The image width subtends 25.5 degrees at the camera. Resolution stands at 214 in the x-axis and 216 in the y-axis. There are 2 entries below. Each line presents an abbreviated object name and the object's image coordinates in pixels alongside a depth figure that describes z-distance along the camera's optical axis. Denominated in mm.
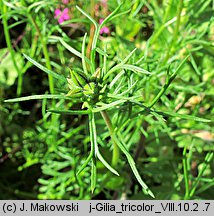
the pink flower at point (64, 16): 354
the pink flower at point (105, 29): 369
